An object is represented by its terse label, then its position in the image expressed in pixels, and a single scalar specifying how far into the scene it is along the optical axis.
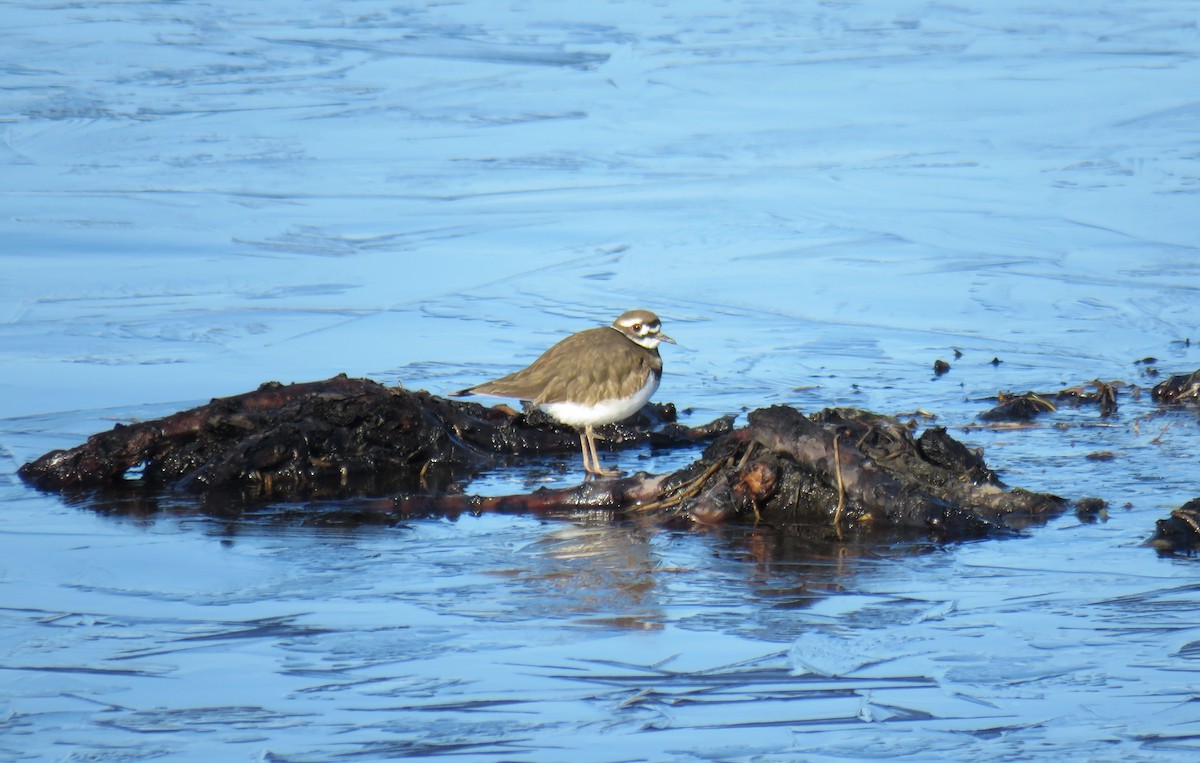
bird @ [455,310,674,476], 16.89
